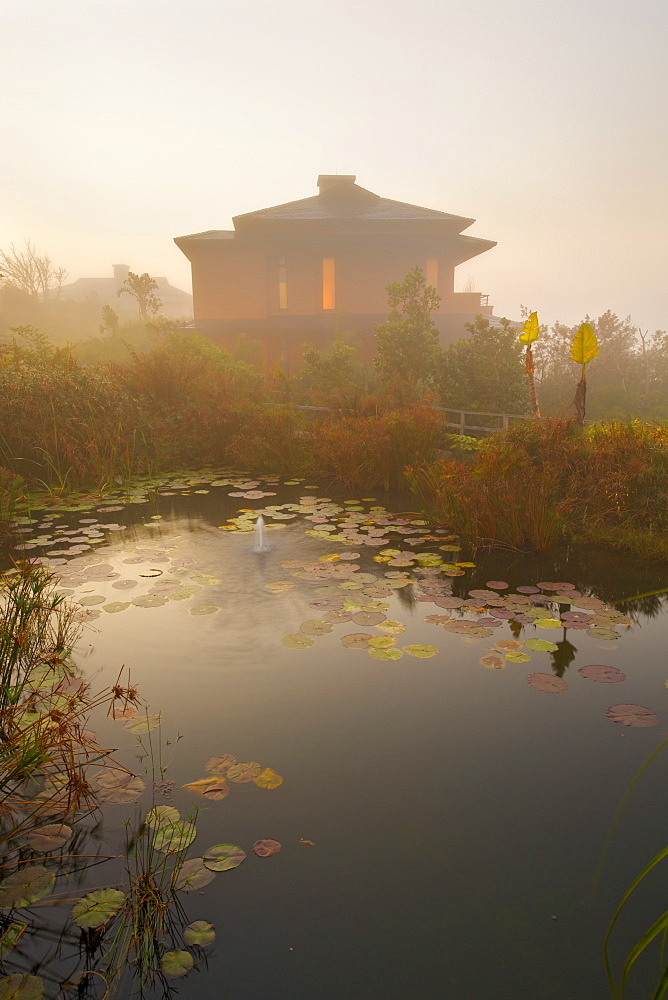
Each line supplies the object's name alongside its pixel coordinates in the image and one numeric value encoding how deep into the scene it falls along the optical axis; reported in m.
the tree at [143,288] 30.32
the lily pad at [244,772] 2.91
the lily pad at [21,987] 1.90
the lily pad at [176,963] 1.99
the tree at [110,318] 26.92
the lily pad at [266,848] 2.47
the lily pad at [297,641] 4.29
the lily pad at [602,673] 3.83
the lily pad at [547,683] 3.73
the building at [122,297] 72.12
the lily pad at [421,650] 4.16
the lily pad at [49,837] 2.54
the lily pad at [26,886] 2.25
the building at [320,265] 25.64
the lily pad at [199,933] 2.10
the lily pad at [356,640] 4.27
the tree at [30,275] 42.31
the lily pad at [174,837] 2.47
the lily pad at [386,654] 4.10
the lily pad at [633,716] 3.37
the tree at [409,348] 16.23
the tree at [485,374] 13.91
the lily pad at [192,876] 2.31
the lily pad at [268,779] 2.87
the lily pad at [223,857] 2.40
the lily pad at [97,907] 2.14
